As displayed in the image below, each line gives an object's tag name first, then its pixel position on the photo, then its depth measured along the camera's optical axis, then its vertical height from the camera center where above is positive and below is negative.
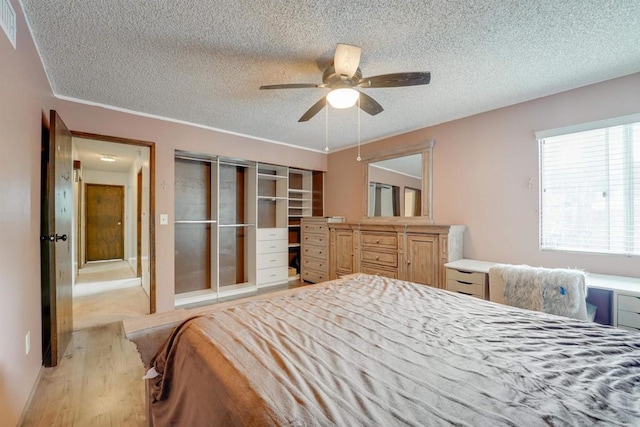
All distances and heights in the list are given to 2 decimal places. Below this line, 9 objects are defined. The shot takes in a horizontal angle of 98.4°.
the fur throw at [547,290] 1.93 -0.58
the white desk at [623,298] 1.89 -0.60
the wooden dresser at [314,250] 4.49 -0.63
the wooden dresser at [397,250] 3.10 -0.49
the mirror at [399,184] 3.66 +0.40
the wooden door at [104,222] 6.82 -0.22
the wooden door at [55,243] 2.10 -0.24
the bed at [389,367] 0.72 -0.52
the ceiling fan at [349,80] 1.79 +0.91
